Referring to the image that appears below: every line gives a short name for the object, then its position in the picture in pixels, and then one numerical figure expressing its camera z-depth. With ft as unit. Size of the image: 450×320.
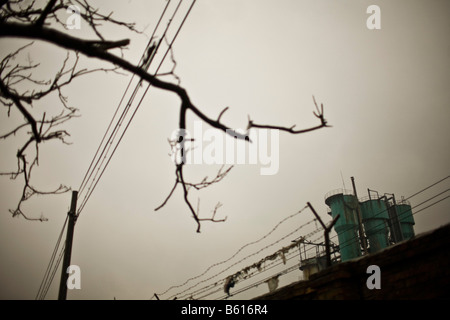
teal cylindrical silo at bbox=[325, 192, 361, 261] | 75.20
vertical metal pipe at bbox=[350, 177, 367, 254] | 73.92
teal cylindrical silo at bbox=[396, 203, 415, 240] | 82.92
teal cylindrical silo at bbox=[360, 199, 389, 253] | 77.15
